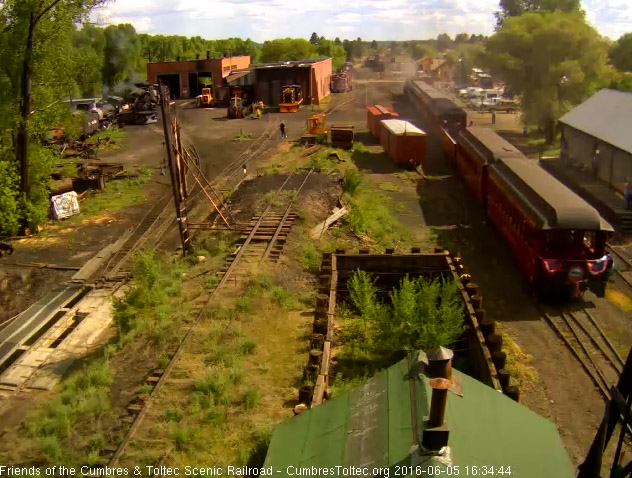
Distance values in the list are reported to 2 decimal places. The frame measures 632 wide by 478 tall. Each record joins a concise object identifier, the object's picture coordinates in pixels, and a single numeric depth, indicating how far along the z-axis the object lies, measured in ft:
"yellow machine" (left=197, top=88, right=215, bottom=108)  170.60
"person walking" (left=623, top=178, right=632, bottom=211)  72.49
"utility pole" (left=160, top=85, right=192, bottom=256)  51.34
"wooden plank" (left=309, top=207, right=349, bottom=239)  61.00
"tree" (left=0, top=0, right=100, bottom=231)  68.08
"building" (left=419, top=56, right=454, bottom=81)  296.69
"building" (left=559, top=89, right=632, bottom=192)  82.58
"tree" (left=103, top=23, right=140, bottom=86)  235.40
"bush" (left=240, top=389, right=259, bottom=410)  32.37
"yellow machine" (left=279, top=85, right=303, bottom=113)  160.66
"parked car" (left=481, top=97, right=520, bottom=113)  178.39
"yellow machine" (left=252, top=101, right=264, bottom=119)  152.35
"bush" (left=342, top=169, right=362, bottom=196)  76.84
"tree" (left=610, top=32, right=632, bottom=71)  220.43
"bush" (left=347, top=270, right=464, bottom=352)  36.58
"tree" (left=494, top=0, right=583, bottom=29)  215.31
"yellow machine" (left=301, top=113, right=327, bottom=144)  122.93
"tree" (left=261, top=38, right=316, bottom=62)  290.15
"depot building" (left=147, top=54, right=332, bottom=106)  173.58
